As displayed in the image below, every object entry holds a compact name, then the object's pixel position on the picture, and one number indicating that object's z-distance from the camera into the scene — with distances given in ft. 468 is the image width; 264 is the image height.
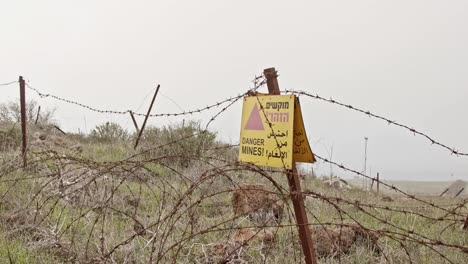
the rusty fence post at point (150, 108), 35.51
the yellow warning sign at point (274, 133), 7.97
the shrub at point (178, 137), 32.52
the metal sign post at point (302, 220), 8.30
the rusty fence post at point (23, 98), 24.85
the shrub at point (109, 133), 43.91
